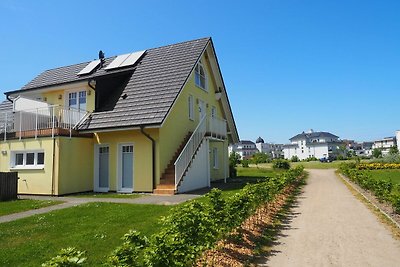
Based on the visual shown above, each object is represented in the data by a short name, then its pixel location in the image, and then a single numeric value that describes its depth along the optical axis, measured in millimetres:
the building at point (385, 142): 150375
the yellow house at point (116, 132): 17219
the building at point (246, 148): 143900
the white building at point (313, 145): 120169
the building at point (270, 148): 160075
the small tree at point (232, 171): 30933
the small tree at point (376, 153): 82650
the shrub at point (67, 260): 3150
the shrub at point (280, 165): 42625
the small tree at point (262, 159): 66588
